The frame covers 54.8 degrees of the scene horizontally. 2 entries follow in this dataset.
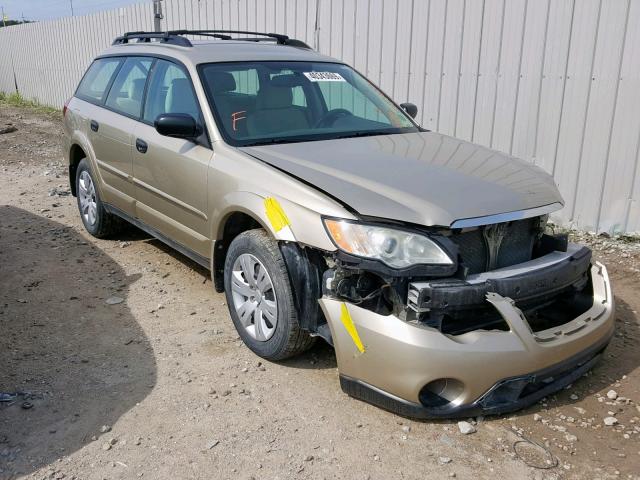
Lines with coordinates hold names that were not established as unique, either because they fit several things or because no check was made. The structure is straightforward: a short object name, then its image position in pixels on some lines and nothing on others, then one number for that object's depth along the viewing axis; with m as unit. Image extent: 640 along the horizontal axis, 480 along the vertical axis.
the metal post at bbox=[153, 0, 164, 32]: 11.42
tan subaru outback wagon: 2.93
